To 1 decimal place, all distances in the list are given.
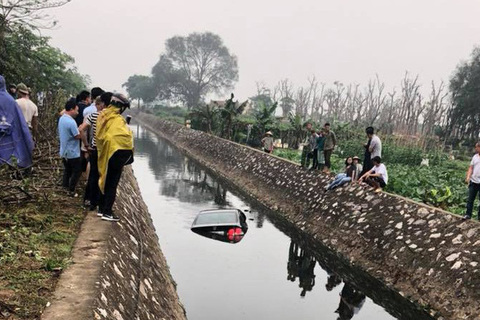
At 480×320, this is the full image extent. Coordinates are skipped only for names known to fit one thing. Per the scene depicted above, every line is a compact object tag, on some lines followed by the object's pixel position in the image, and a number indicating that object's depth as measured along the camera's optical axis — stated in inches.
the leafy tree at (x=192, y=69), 3339.1
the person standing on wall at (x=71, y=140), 261.7
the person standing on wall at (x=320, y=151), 573.9
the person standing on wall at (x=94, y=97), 277.1
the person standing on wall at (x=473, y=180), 333.7
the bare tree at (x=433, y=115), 1849.0
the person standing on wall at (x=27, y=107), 289.7
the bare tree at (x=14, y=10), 425.7
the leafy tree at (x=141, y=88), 3393.2
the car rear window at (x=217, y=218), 479.5
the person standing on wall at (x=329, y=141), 556.1
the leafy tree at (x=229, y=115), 1107.3
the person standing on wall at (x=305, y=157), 620.1
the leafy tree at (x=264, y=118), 1047.2
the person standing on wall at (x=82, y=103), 317.6
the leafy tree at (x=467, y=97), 1534.2
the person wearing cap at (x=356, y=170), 512.4
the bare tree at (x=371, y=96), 2967.5
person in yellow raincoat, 223.1
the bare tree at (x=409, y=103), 2018.8
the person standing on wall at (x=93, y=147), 245.9
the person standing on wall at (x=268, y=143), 826.2
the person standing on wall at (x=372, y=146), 438.6
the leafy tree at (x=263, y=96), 3609.0
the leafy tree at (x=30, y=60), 538.6
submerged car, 470.0
